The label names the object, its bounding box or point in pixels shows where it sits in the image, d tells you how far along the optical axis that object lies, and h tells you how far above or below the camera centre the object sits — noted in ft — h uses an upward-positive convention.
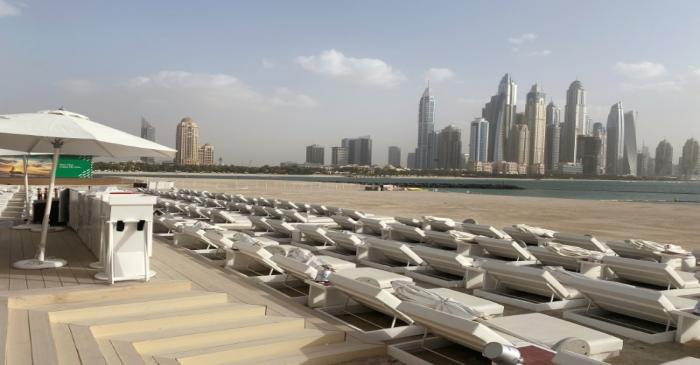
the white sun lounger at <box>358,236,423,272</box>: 24.13 -4.28
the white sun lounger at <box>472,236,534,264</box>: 26.27 -4.04
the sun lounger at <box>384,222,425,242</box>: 32.19 -4.09
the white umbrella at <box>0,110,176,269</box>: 15.94 +0.71
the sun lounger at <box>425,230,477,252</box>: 28.73 -3.94
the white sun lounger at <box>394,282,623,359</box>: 11.18 -3.85
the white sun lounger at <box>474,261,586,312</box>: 18.30 -4.33
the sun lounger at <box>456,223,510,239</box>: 32.24 -3.82
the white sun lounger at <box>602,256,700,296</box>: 20.39 -3.98
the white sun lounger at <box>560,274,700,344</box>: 15.12 -4.23
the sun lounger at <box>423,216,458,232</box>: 35.68 -3.74
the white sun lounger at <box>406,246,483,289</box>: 21.54 -4.40
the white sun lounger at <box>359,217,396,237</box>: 35.01 -3.90
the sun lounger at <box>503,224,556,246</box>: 33.50 -3.99
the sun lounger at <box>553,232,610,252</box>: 28.60 -3.82
